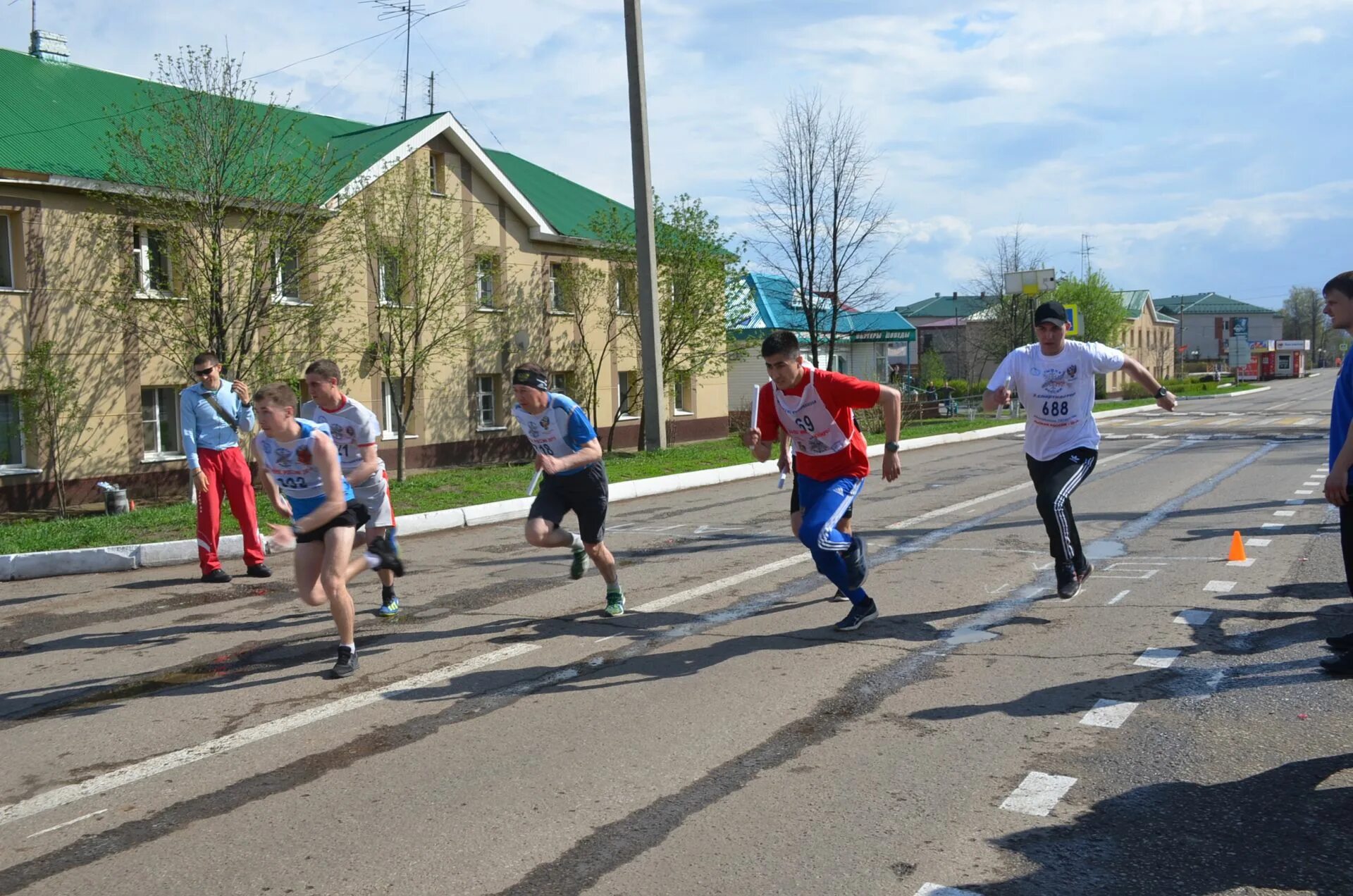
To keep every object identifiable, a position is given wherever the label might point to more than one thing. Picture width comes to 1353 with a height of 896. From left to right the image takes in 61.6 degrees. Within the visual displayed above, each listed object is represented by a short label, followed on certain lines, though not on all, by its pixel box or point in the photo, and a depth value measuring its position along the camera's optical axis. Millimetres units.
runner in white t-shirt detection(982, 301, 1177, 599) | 7625
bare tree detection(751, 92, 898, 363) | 30062
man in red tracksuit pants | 9688
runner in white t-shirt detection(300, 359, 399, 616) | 7273
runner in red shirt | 6957
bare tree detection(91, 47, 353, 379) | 18688
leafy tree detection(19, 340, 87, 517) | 19281
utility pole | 21891
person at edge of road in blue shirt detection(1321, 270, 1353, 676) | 5277
